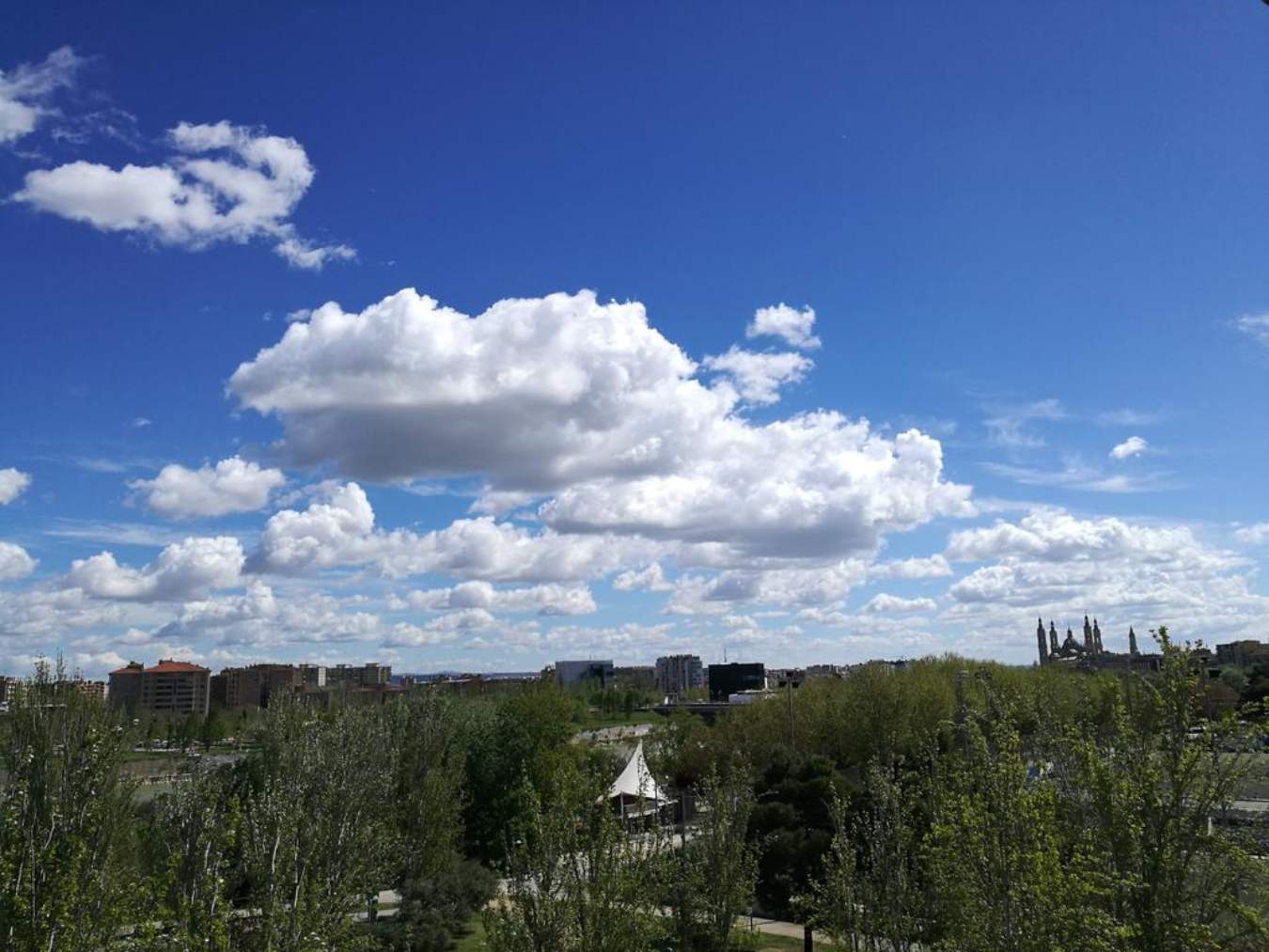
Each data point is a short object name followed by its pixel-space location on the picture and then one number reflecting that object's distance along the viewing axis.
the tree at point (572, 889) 12.70
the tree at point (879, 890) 14.57
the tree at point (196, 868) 11.15
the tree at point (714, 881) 20.73
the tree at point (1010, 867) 10.32
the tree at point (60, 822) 11.80
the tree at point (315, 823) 13.53
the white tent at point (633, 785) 43.69
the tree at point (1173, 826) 10.48
